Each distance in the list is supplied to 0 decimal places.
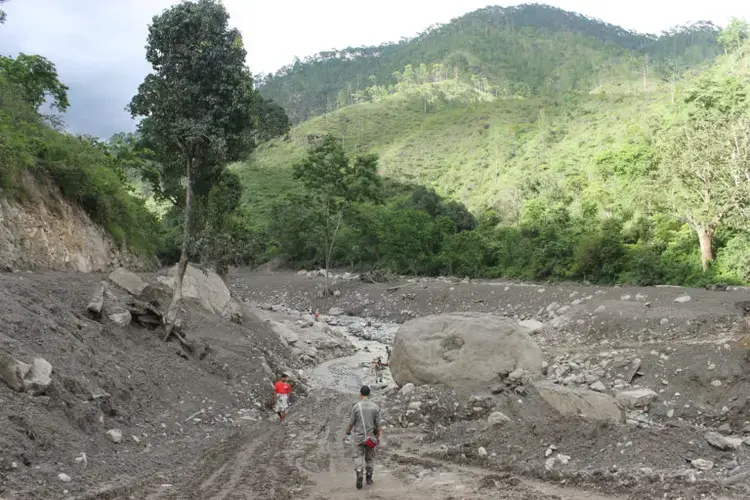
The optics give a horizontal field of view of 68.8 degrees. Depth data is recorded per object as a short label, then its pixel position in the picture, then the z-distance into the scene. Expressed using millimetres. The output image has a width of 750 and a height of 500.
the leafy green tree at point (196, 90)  14398
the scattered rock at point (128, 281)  16438
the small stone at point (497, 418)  11136
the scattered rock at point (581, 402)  11445
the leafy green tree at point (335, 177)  39812
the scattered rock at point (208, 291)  20703
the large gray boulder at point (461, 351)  14641
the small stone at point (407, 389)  14769
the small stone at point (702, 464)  8086
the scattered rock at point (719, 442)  8865
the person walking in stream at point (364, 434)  8531
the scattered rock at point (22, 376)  8797
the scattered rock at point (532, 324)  25606
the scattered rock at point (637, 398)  13828
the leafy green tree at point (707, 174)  33281
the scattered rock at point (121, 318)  13836
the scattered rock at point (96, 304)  13383
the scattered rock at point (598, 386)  15688
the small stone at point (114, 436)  9430
